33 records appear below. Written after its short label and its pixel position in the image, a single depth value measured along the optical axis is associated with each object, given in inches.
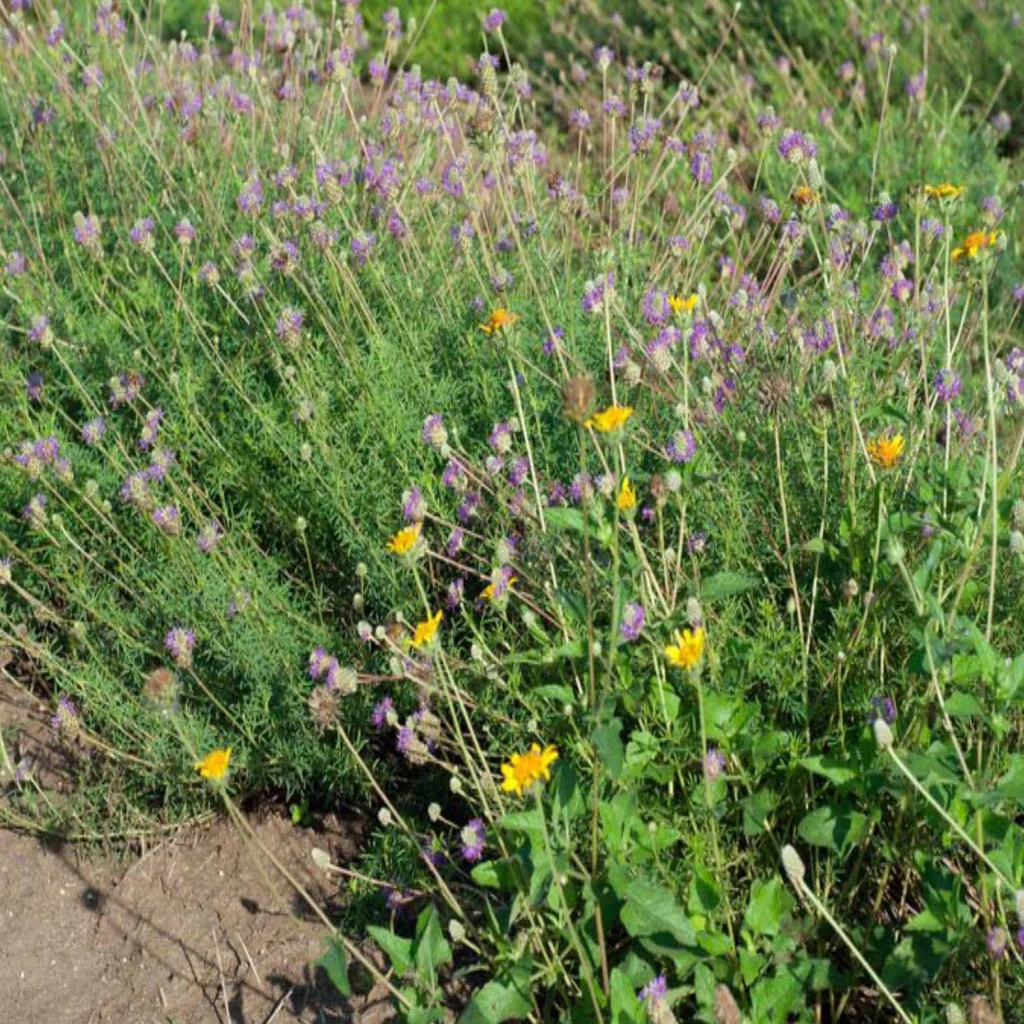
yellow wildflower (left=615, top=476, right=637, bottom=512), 83.7
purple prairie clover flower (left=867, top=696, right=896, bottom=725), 77.2
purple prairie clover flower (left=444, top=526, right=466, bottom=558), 102.3
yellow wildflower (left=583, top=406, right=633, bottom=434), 72.4
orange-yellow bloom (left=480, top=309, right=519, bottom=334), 91.1
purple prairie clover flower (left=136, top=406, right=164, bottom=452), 112.3
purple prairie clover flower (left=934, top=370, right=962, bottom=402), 101.6
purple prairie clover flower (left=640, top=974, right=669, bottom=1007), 72.5
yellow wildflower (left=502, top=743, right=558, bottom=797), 72.6
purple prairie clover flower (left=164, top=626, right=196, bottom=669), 95.3
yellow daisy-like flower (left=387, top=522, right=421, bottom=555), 79.0
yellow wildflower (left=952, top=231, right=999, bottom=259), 89.5
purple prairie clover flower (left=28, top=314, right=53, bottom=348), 111.6
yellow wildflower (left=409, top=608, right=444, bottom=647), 77.5
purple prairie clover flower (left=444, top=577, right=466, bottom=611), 100.0
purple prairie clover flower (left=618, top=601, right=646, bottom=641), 86.7
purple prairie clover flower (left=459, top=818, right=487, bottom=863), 88.0
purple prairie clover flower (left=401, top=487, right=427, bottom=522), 94.3
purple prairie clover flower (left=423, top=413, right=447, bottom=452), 94.7
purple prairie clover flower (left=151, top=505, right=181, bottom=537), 99.4
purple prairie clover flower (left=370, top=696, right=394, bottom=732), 97.0
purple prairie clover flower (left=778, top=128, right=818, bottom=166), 104.1
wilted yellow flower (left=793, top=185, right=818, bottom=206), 97.8
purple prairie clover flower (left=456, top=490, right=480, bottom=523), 104.4
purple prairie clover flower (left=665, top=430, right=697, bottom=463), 94.2
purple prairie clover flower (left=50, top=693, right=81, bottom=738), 99.7
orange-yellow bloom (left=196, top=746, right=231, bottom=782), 74.2
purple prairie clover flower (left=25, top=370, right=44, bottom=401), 126.1
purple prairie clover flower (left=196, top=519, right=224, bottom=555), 103.2
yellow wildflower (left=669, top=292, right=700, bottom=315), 97.1
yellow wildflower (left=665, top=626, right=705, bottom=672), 77.6
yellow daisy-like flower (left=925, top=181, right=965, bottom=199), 94.7
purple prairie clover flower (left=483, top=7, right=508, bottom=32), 138.3
